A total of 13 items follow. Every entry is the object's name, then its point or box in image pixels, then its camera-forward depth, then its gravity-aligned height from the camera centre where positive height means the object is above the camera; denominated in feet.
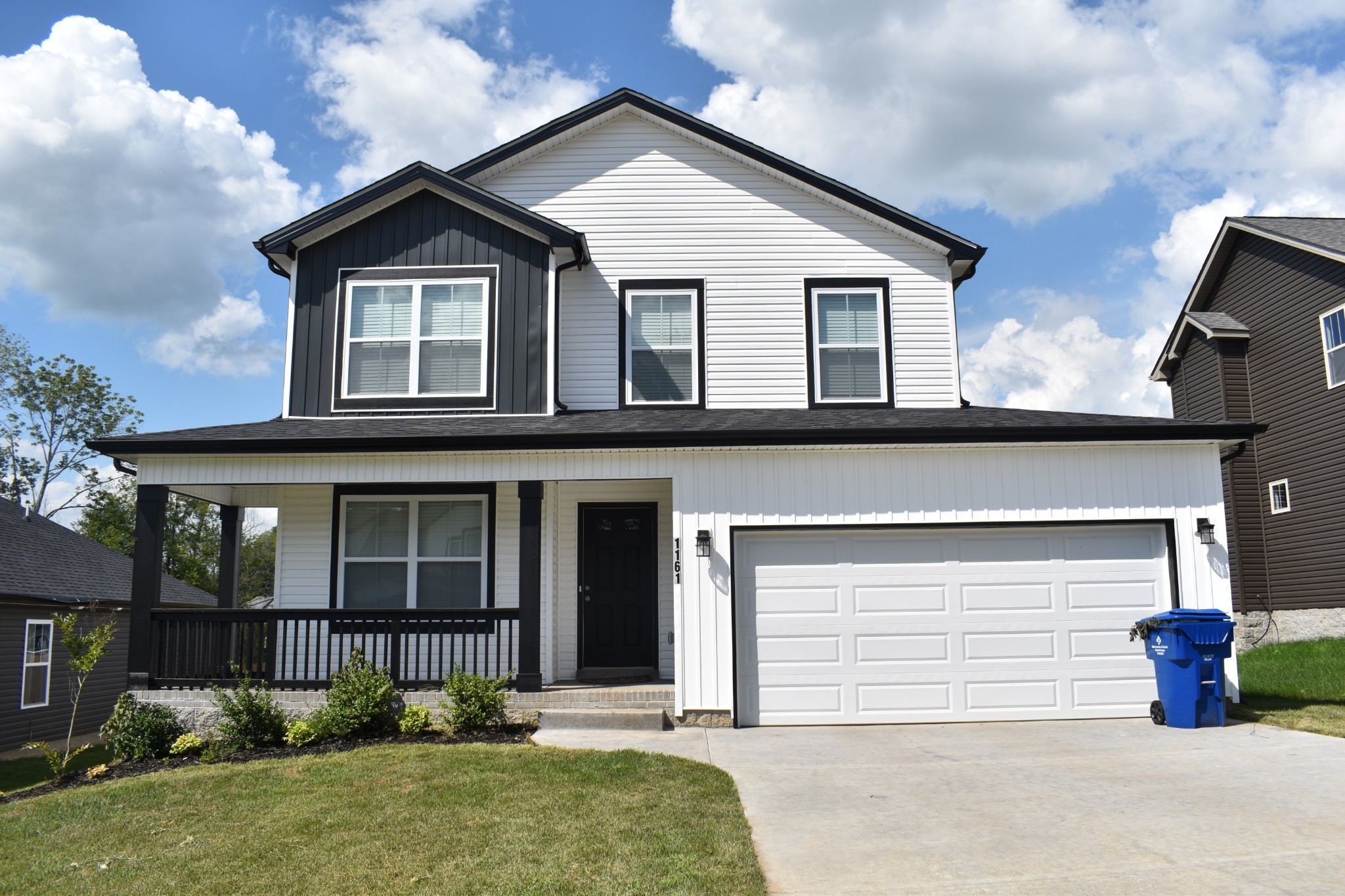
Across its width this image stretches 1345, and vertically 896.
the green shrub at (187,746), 31.83 -5.15
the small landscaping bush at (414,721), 31.50 -4.37
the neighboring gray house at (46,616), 60.34 -1.74
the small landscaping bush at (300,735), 30.96 -4.68
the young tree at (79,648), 31.65 -1.98
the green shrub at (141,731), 32.01 -4.70
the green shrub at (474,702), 31.63 -3.80
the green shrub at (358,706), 31.48 -3.88
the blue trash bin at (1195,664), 31.99 -2.88
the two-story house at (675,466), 34.86 +4.21
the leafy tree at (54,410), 132.98 +25.13
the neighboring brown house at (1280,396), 57.31 +11.44
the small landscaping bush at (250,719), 31.48 -4.27
